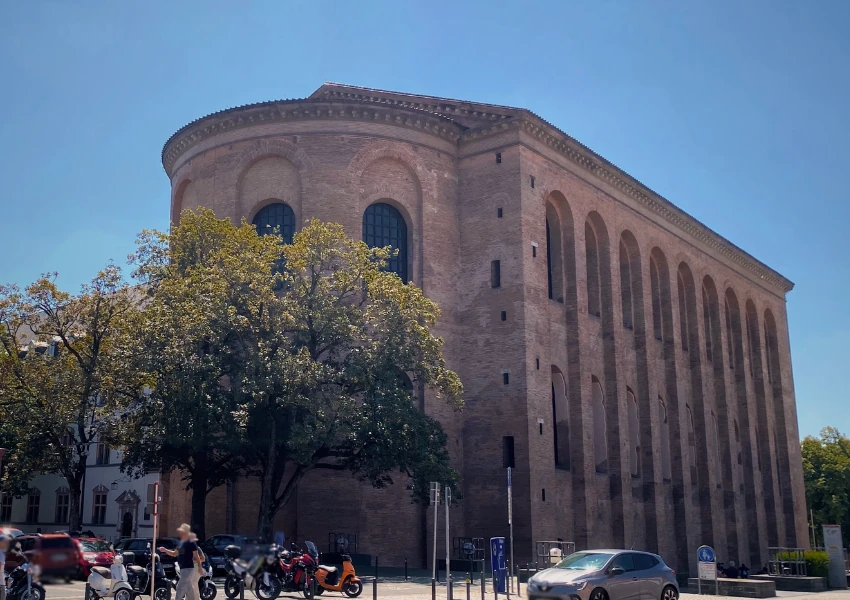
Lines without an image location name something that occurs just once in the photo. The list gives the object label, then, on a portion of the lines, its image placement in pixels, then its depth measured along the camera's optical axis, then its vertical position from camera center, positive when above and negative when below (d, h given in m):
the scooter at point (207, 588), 17.05 -1.48
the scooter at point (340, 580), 18.59 -1.48
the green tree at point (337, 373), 23.23 +3.59
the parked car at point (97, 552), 20.88 -0.99
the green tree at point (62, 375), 27.11 +4.14
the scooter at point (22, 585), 15.16 -1.31
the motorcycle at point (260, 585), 16.90 -1.45
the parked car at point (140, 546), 21.83 -0.90
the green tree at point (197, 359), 23.05 +3.88
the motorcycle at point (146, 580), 16.45 -1.33
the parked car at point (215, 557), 22.53 -1.19
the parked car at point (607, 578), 16.16 -1.30
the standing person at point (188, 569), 12.93 -0.85
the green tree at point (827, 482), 62.41 +1.75
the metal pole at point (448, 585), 17.64 -1.49
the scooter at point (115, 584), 15.38 -1.28
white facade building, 38.31 +0.29
